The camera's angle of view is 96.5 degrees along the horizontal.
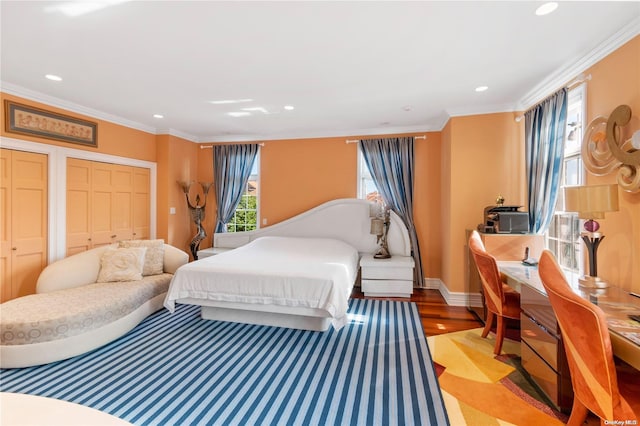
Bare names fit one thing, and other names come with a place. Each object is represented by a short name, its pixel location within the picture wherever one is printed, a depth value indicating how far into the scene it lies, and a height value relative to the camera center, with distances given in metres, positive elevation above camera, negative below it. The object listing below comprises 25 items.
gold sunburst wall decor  1.92 +0.48
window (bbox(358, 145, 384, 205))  4.82 +0.46
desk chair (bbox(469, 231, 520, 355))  2.47 -0.75
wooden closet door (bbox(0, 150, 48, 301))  3.07 -0.13
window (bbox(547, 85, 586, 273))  2.63 +0.29
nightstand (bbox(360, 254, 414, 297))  4.07 -0.95
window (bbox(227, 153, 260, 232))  5.32 +0.00
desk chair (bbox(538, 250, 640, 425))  1.30 -0.70
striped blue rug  1.86 -1.31
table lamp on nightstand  4.34 -0.30
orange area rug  1.85 -1.32
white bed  2.73 -0.76
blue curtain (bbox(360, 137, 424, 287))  4.53 +0.58
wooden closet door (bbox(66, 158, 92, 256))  3.66 +0.05
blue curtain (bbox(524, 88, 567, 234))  2.78 +0.60
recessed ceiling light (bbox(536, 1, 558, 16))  1.81 +1.32
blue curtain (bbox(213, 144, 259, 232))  5.23 +0.65
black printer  3.17 -0.11
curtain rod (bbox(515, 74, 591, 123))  2.43 +1.16
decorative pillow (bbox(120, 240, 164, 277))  3.76 -0.61
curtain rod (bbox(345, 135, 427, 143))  4.55 +1.19
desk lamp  1.88 +0.04
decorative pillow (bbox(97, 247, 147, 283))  3.42 -0.68
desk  1.35 -0.70
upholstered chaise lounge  2.34 -0.90
